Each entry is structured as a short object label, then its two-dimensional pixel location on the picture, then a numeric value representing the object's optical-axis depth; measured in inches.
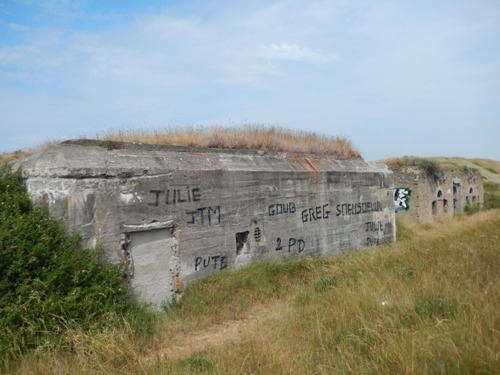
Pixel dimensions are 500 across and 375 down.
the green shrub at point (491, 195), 1036.1
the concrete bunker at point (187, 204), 215.2
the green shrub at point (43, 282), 165.0
